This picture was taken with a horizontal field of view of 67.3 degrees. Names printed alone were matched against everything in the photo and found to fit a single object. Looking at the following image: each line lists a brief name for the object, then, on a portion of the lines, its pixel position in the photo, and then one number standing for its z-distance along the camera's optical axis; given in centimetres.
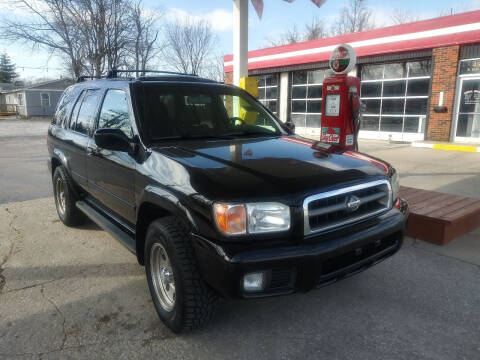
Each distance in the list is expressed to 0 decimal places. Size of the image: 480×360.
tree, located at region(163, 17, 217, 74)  3662
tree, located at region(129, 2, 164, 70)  2297
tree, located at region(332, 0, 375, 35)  4081
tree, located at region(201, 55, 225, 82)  3819
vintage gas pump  608
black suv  212
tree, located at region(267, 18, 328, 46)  4475
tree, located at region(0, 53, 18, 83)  7554
